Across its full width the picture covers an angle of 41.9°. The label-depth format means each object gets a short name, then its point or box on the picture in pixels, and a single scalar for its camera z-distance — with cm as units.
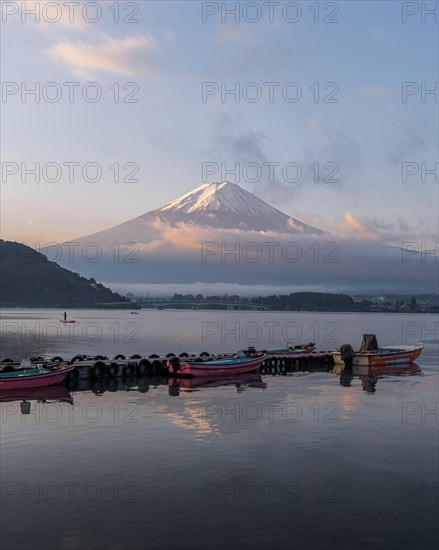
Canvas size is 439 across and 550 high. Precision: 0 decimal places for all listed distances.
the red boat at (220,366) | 6203
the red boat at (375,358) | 7656
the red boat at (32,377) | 4875
